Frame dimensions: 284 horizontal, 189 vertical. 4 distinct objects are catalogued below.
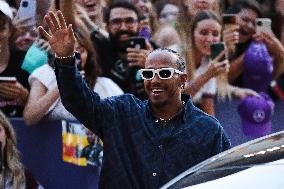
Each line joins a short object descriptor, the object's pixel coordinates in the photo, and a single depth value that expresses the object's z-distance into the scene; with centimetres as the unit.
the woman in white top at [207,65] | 1831
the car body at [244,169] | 850
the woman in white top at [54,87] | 1733
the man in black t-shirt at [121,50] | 1830
